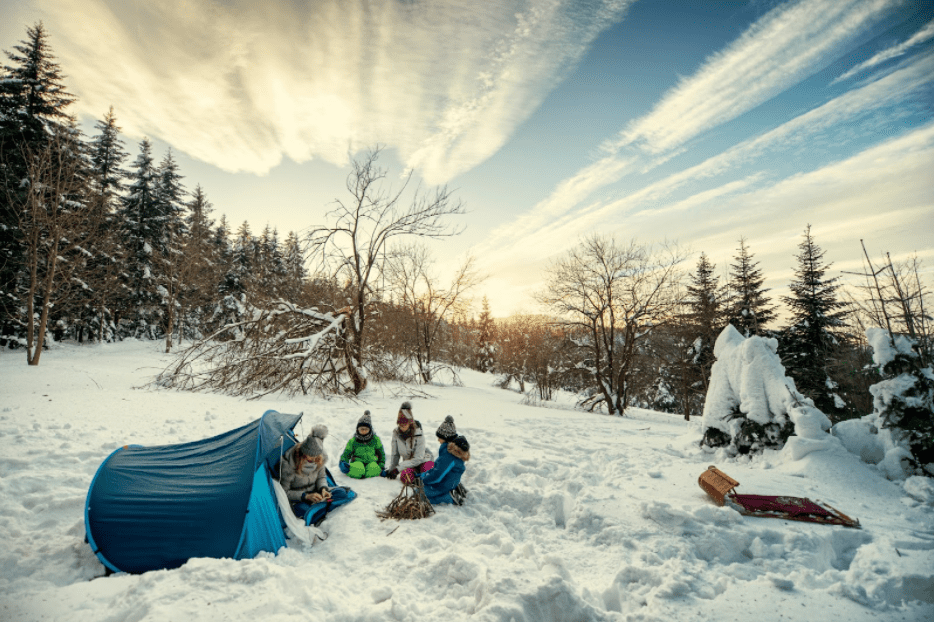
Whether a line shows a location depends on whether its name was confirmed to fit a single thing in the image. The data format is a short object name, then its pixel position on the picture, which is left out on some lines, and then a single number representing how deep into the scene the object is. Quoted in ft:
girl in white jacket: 17.69
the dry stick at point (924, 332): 17.60
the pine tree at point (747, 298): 59.98
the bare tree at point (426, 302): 62.13
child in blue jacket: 15.40
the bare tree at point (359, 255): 38.01
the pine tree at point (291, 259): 103.98
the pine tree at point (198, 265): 79.87
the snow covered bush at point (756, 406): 18.63
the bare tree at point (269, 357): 31.30
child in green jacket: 17.90
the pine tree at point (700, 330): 48.44
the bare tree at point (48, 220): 43.75
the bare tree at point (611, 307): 46.91
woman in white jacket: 13.93
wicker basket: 14.26
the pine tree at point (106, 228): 64.59
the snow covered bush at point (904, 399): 16.11
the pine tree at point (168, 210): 82.94
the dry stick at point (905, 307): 17.66
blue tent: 10.16
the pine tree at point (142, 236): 80.18
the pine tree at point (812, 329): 55.42
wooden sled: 12.91
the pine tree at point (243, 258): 97.60
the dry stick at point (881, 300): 17.62
